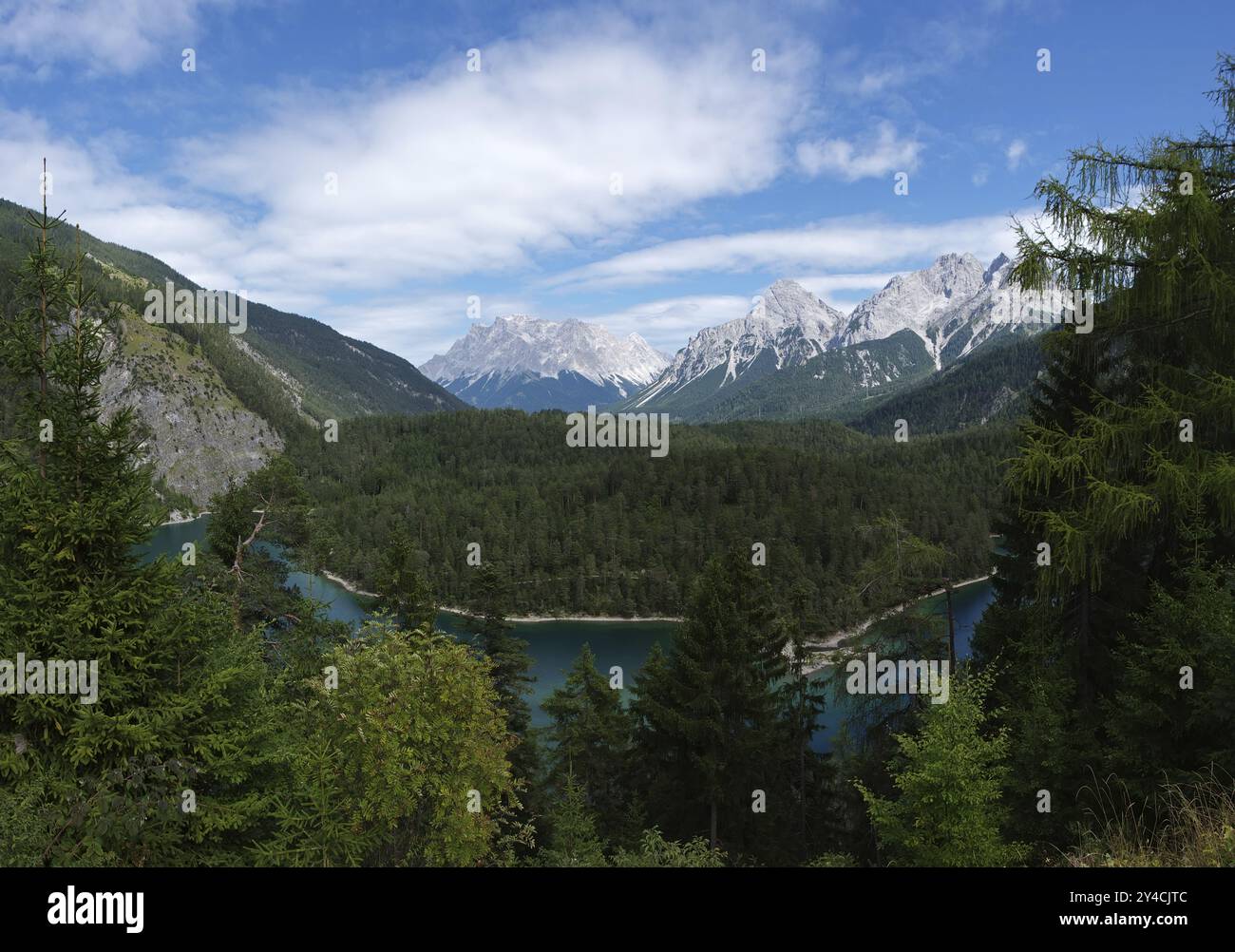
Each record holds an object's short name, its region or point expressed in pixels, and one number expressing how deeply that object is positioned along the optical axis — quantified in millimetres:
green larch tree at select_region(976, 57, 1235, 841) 7652
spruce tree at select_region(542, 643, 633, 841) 31184
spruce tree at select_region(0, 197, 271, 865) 8031
